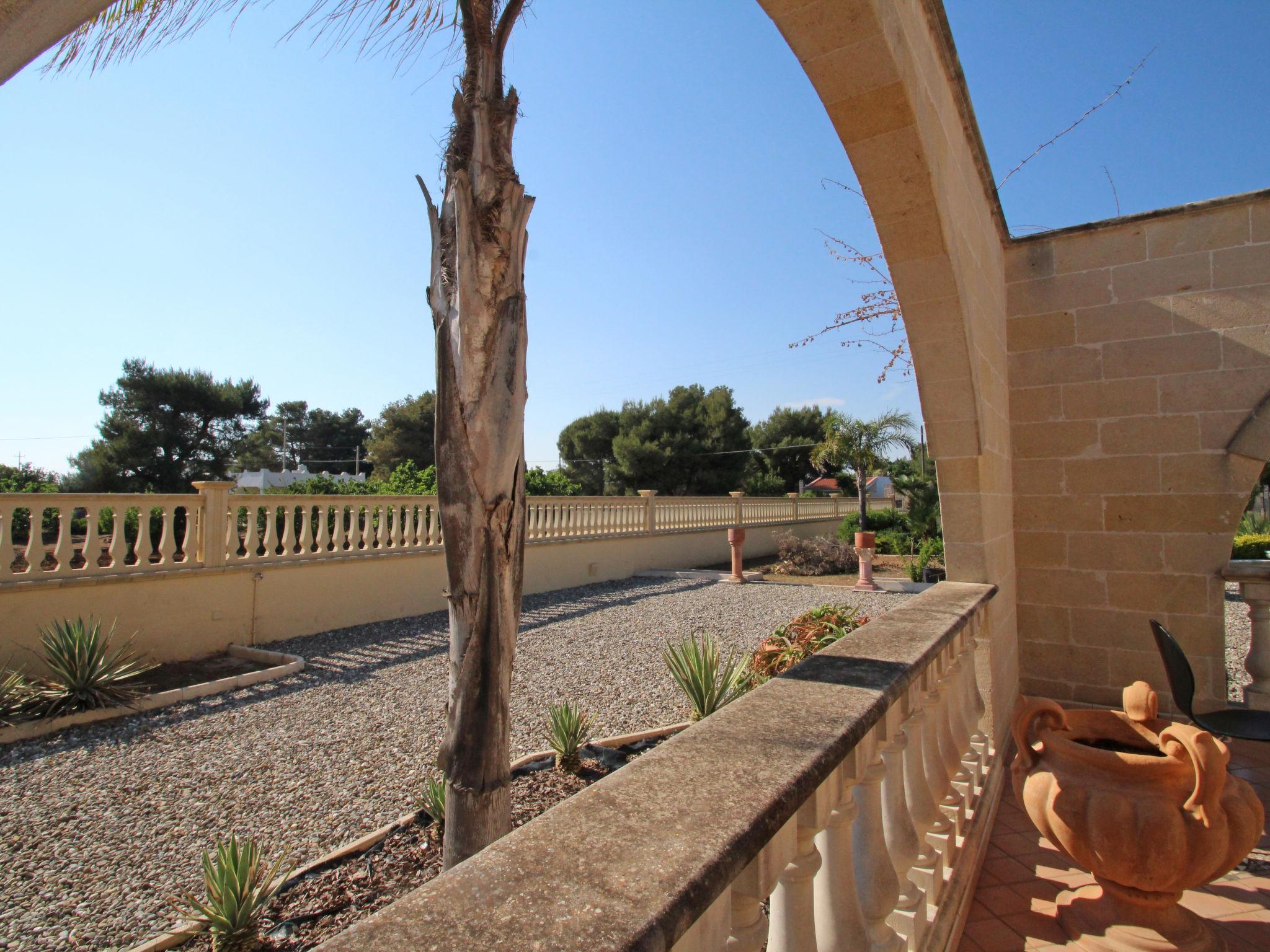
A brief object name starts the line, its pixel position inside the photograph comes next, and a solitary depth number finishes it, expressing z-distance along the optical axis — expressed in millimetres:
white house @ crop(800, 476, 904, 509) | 24734
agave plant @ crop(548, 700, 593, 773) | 3473
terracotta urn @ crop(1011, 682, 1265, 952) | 1615
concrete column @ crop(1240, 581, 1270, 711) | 3682
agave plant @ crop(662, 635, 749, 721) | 3980
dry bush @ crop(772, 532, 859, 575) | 13430
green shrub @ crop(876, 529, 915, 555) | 15492
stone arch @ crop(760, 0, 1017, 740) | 2092
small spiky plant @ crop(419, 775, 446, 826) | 2783
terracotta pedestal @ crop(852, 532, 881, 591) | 10828
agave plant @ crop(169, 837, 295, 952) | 2061
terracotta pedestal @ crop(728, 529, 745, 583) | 11483
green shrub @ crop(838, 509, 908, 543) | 18109
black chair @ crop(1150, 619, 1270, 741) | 2787
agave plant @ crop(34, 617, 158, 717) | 4469
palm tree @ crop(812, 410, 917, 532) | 17000
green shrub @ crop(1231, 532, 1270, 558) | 9586
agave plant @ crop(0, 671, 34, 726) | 4246
